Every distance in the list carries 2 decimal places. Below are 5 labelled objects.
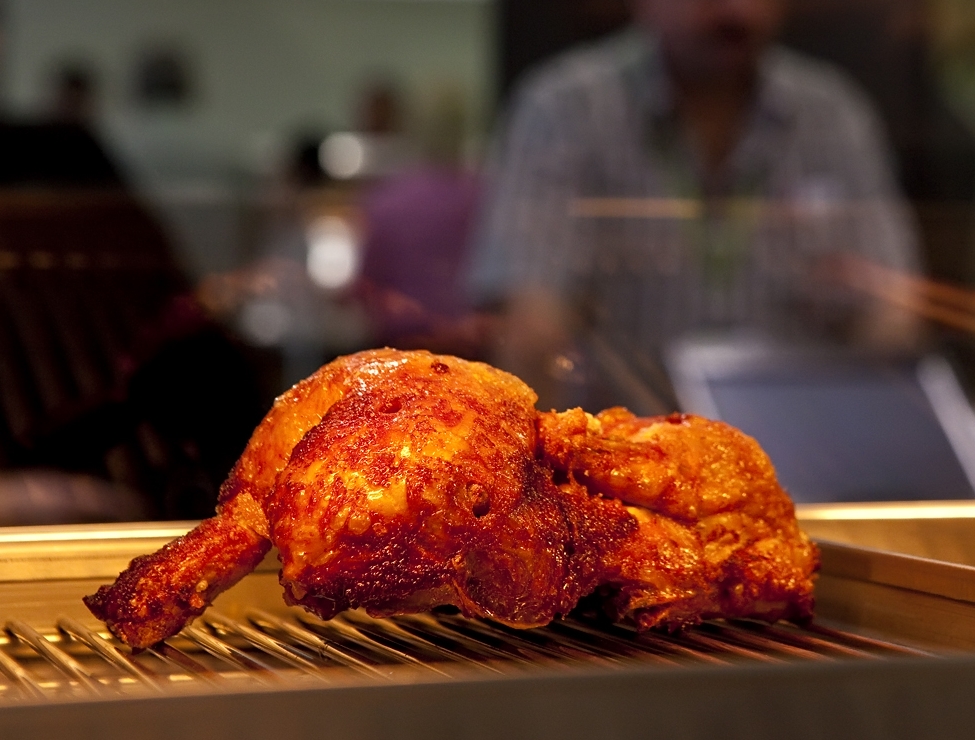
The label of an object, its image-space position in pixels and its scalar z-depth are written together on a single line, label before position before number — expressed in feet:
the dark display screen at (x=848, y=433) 6.54
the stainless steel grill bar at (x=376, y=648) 3.14
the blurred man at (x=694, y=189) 9.72
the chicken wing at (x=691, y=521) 3.28
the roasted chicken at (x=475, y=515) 3.00
